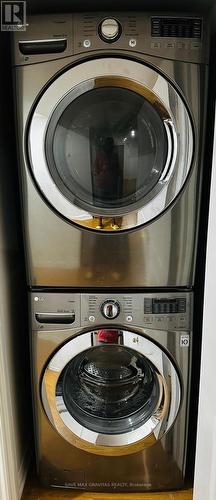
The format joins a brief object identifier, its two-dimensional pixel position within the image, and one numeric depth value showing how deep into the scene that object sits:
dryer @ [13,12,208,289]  1.08
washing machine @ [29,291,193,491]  1.23
